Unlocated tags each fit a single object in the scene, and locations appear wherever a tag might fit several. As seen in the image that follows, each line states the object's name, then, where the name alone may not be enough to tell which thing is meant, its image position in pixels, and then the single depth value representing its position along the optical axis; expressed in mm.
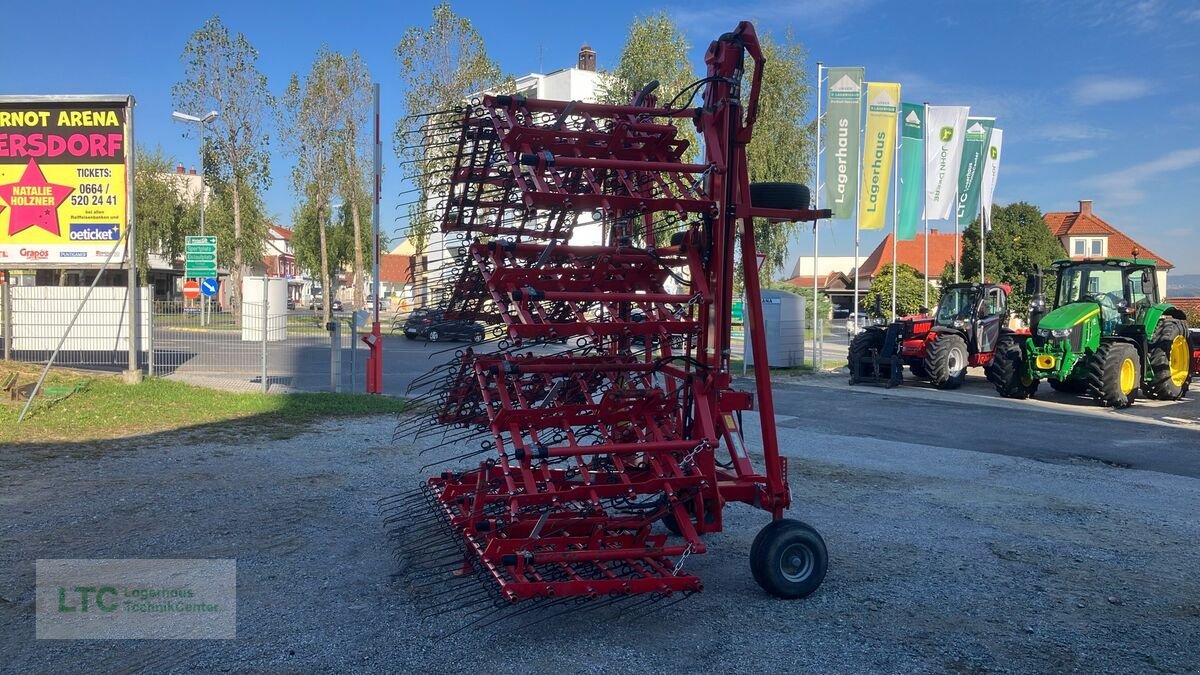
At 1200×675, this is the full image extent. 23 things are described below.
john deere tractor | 15188
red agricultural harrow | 4523
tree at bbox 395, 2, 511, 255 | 32531
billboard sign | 13664
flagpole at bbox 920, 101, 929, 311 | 27469
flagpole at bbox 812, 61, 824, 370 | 25358
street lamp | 31219
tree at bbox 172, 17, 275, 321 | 34656
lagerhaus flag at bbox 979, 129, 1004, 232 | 30219
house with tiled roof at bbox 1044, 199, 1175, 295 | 59812
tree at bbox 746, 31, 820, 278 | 30672
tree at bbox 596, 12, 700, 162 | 29234
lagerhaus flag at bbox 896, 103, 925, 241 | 27391
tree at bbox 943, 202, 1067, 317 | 44438
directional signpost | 24094
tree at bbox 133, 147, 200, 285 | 44250
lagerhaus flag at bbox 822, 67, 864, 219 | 24625
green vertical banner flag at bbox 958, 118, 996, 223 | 28953
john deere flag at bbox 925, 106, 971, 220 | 27703
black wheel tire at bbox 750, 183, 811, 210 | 5105
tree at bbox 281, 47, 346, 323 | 36656
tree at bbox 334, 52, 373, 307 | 36719
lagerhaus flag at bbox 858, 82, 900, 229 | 25859
